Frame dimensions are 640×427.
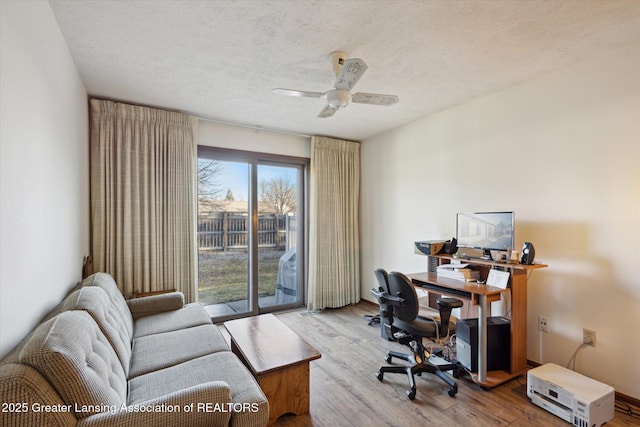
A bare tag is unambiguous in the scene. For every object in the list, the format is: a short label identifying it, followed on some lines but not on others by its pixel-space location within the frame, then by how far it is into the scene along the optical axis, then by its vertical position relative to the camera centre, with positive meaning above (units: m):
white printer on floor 1.83 -1.23
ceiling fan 2.06 +0.88
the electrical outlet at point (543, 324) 2.51 -0.99
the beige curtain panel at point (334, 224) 4.22 -0.20
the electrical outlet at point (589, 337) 2.25 -0.99
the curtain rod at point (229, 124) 3.04 +1.13
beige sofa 1.02 -0.79
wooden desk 2.28 -0.81
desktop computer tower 2.41 -1.12
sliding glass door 3.77 -0.29
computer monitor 2.51 -0.19
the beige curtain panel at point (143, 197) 2.92 +0.16
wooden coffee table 1.87 -0.99
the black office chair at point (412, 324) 2.21 -0.90
